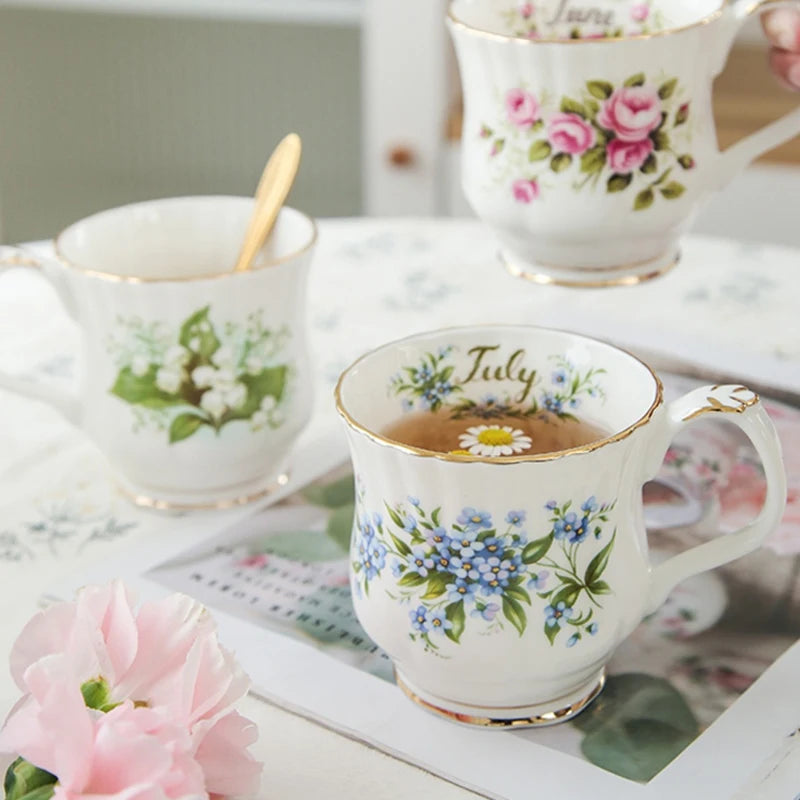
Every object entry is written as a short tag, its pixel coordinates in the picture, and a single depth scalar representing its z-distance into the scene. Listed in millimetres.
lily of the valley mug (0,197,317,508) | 695
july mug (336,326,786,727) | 591
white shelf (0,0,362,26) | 1491
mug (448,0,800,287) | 679
